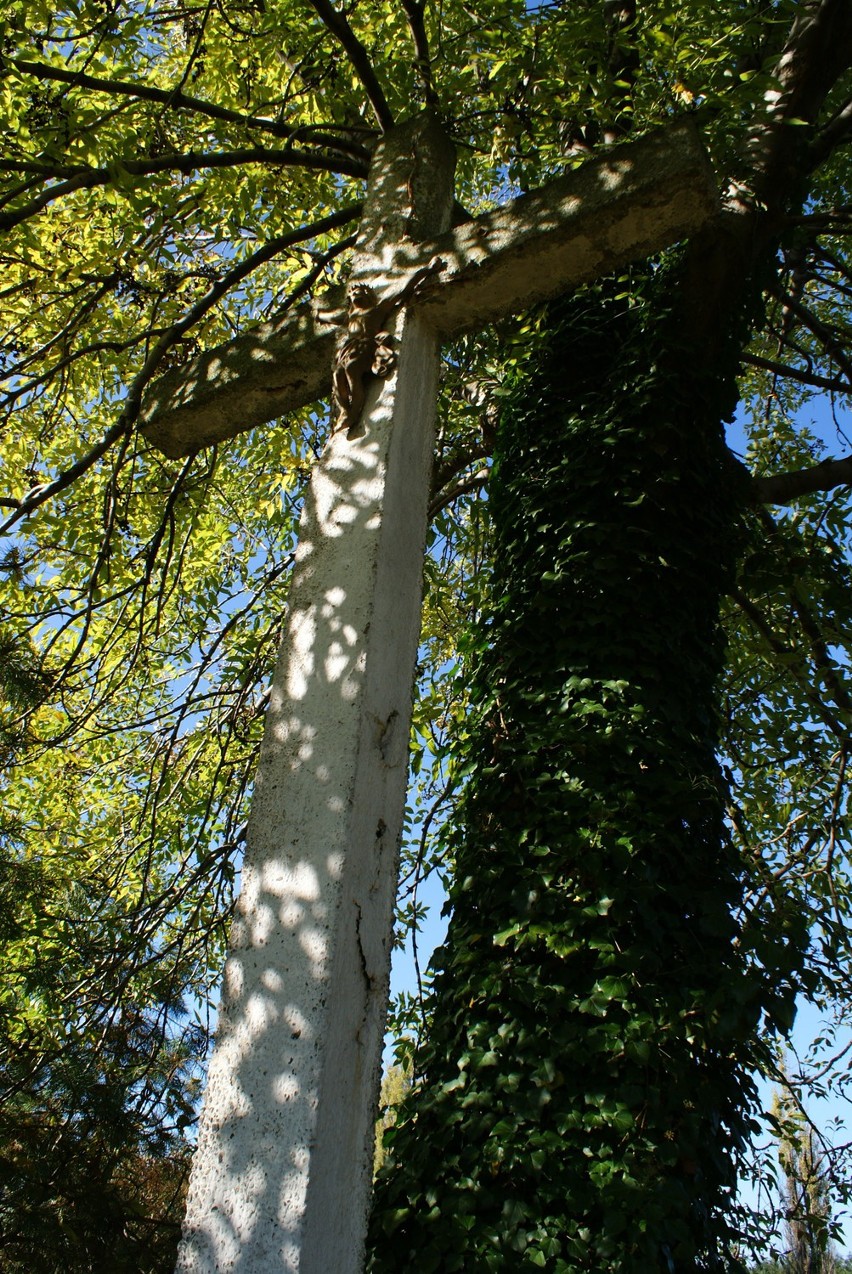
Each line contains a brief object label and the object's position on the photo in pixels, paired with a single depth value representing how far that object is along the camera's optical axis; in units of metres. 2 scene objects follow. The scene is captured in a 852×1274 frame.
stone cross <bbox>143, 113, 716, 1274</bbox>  1.74
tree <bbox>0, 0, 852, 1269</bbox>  3.91
